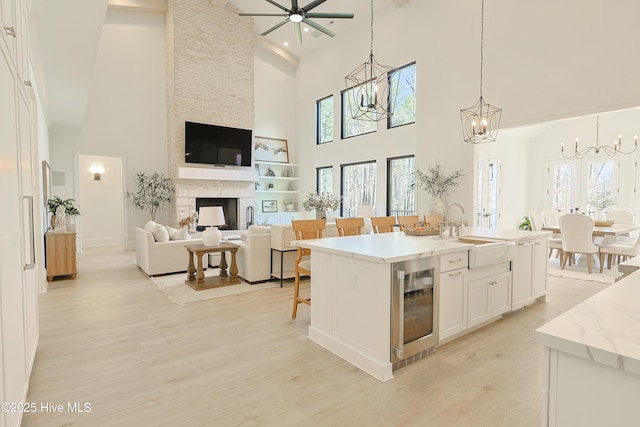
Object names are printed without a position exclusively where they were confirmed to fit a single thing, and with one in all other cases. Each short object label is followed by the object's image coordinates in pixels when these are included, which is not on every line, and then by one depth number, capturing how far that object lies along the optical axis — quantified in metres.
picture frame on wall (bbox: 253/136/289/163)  10.73
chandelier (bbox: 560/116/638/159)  7.49
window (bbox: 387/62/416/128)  8.15
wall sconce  9.29
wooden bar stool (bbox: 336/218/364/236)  4.04
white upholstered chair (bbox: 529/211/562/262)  6.39
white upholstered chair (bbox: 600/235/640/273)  5.46
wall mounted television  8.82
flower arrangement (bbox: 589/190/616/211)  7.32
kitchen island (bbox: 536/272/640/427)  0.80
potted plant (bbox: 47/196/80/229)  5.88
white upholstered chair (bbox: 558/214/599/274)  5.57
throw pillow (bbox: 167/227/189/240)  5.84
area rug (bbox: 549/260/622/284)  5.29
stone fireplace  8.66
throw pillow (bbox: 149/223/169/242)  5.59
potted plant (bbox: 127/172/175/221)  8.68
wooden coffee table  4.80
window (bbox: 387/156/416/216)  8.38
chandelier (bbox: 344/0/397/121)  3.14
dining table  5.55
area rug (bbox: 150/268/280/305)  4.33
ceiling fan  5.21
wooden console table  5.20
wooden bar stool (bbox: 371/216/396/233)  4.34
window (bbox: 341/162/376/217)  9.32
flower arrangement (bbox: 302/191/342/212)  8.55
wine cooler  2.42
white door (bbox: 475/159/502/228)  7.47
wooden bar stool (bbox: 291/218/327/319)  3.50
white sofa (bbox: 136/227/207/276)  5.46
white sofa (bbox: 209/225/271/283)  5.04
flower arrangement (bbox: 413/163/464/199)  7.23
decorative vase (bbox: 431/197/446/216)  7.28
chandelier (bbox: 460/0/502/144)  6.50
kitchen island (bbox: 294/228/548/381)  2.43
